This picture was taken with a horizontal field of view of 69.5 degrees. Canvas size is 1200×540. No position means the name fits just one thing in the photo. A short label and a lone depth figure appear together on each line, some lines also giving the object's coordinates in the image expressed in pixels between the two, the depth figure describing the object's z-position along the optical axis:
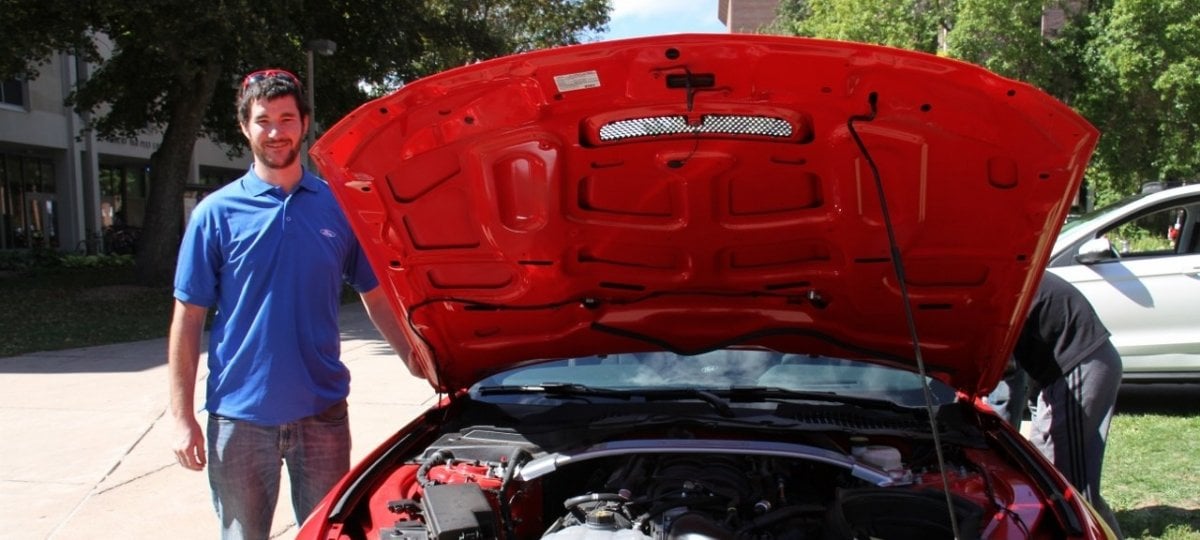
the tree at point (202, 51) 12.54
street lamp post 14.79
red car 2.08
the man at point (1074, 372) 3.74
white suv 6.10
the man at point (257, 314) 2.67
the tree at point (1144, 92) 15.78
